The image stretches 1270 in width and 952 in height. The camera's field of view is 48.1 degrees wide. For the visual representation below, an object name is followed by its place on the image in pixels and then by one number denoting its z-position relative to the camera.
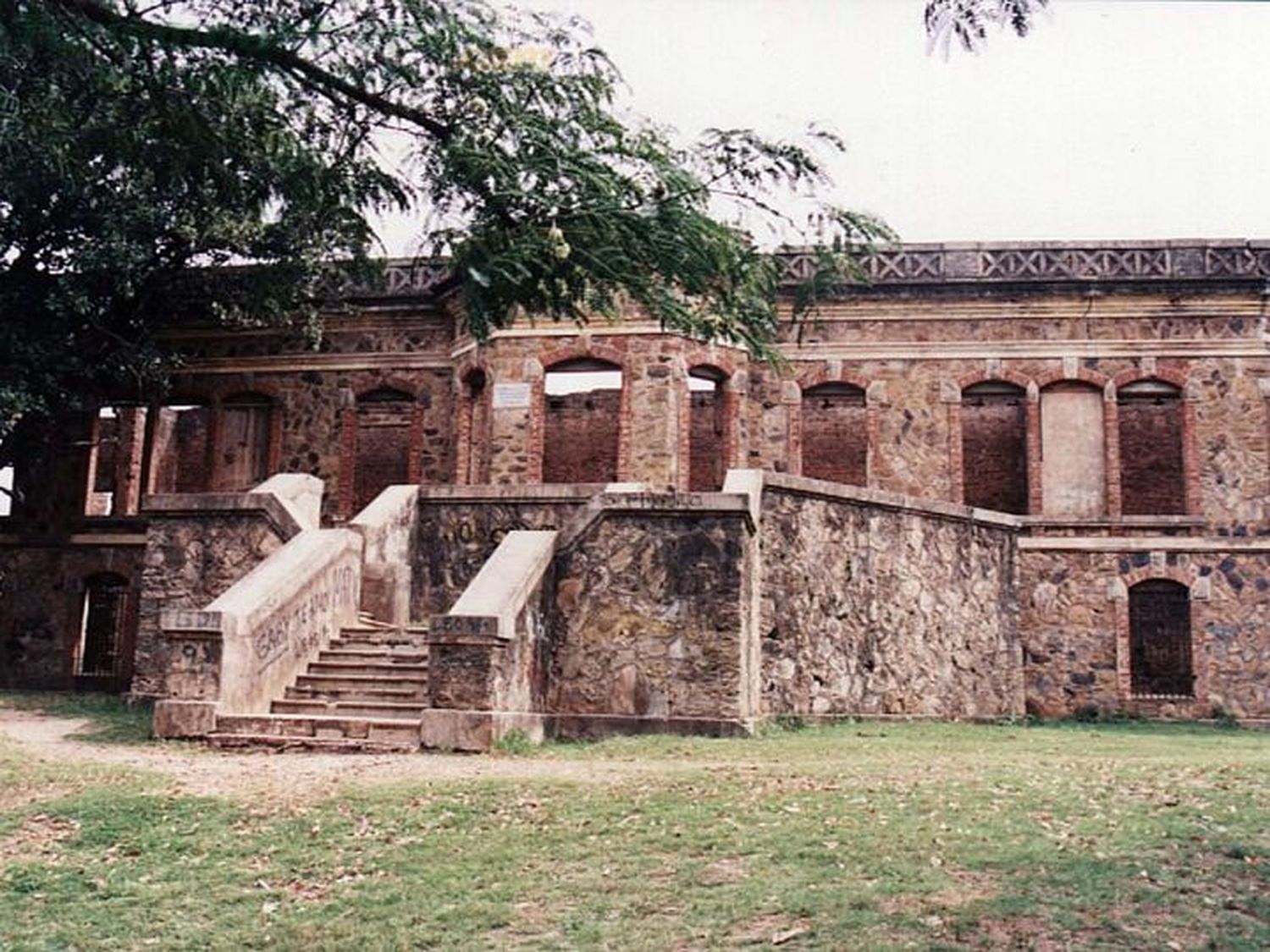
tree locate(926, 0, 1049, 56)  6.76
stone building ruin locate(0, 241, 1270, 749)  13.09
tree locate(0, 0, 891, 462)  7.83
